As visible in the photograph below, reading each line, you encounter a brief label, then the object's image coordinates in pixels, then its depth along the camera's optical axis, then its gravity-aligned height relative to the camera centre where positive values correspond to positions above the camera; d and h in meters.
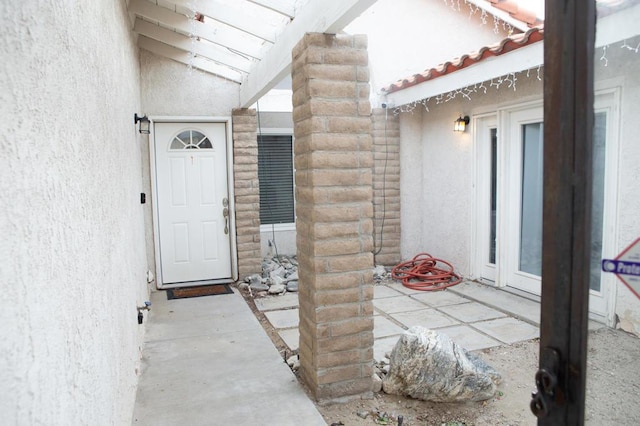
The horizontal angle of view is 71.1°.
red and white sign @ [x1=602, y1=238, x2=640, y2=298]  1.04 -0.20
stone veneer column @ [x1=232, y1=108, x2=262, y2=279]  6.11 -0.05
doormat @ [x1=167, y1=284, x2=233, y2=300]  5.70 -1.37
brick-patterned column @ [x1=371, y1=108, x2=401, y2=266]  6.84 -0.03
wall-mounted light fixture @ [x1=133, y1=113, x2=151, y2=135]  4.56 +0.68
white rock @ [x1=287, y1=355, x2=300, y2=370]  3.54 -1.42
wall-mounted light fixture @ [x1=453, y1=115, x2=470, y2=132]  5.88 +0.79
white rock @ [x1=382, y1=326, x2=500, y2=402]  2.98 -1.28
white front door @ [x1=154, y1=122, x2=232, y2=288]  5.98 -0.22
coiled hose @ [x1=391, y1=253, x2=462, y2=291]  5.95 -1.26
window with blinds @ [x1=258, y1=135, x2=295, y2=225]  7.49 +0.15
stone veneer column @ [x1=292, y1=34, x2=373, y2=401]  2.87 -0.15
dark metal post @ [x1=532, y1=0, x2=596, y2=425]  1.01 -0.05
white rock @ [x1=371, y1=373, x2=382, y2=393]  3.12 -1.40
